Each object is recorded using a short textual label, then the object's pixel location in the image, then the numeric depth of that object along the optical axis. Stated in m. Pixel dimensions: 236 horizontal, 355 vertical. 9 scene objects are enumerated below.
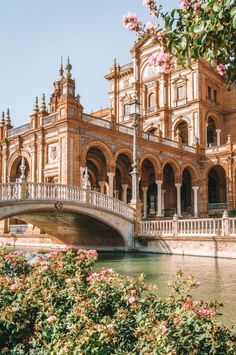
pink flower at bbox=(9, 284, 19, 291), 4.66
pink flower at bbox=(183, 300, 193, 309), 3.58
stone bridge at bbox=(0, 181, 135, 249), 17.19
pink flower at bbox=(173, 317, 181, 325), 3.28
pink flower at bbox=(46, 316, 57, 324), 3.71
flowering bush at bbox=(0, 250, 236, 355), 3.12
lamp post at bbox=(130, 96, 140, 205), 18.86
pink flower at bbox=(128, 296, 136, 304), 3.93
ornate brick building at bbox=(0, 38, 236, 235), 24.59
